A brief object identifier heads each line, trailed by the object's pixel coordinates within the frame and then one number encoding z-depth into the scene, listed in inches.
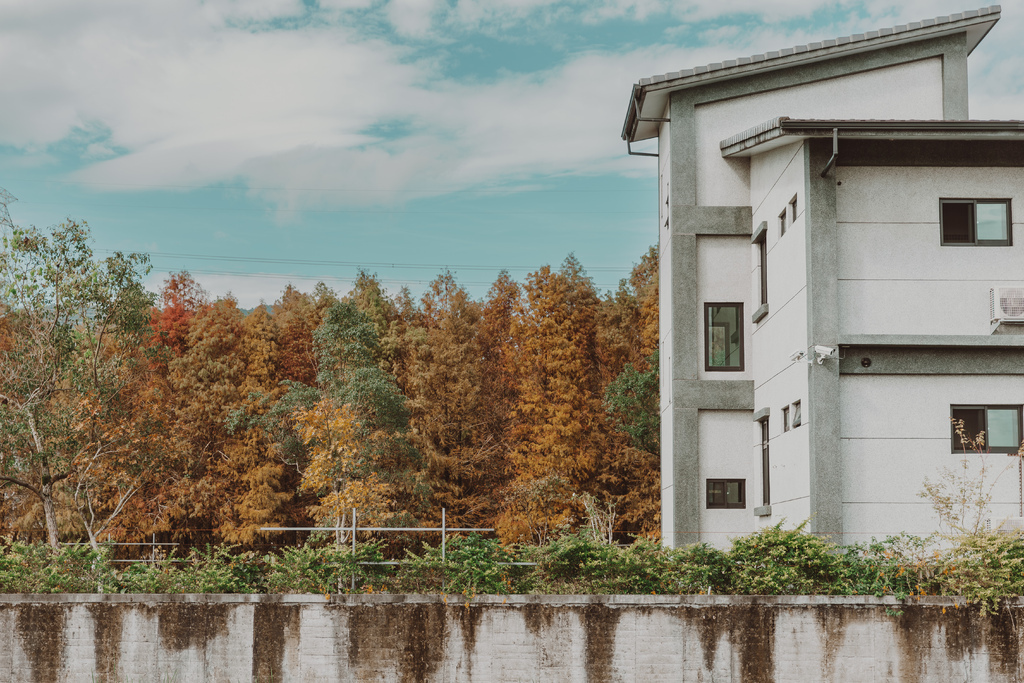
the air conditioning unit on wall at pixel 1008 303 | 576.1
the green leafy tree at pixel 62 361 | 790.5
